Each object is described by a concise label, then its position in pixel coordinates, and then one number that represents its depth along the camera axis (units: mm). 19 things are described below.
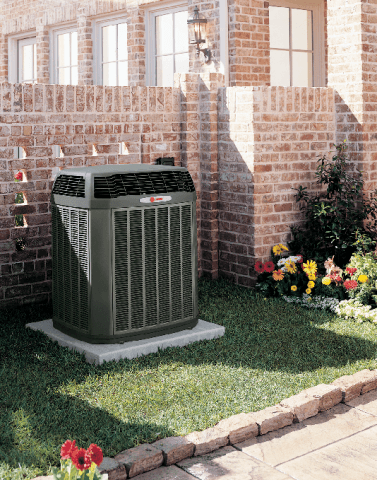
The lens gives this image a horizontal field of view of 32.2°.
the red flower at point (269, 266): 6113
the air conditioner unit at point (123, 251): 4359
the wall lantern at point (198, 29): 7723
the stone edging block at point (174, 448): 3131
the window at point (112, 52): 9320
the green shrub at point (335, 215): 6266
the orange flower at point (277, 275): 5961
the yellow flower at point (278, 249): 6270
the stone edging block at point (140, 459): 3018
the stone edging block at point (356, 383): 3877
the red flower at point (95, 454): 2443
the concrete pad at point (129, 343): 4359
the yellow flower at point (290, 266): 6016
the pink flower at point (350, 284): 5596
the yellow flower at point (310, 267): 5922
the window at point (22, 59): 11305
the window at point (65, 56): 10312
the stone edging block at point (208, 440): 3232
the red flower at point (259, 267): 6137
